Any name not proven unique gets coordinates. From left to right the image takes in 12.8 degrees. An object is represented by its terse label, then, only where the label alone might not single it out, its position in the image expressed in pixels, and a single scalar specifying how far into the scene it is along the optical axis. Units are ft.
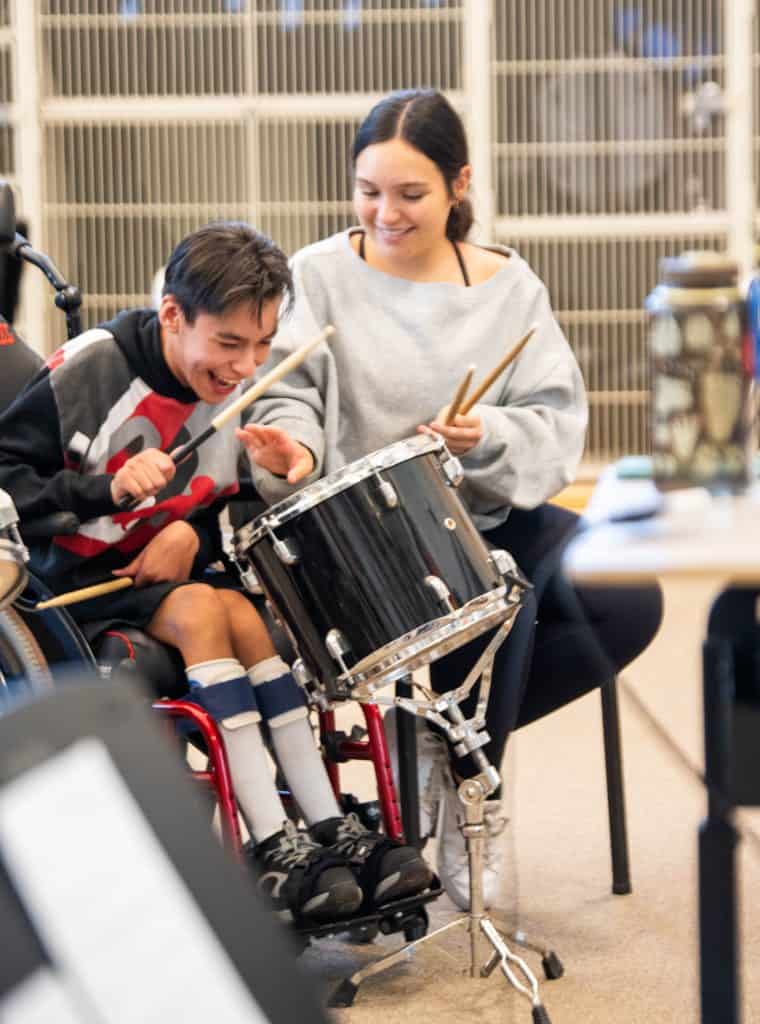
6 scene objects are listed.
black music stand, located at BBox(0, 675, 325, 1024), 6.27
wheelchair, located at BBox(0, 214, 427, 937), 14.84
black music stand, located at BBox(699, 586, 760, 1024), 12.34
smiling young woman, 16.15
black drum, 14.63
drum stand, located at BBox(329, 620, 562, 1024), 15.01
